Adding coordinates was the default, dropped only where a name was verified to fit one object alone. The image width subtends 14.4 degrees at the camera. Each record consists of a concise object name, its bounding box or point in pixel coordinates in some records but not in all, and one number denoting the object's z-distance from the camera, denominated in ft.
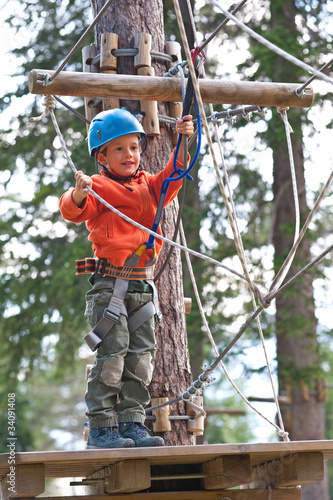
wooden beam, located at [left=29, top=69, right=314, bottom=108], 22.37
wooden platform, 17.86
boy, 20.40
